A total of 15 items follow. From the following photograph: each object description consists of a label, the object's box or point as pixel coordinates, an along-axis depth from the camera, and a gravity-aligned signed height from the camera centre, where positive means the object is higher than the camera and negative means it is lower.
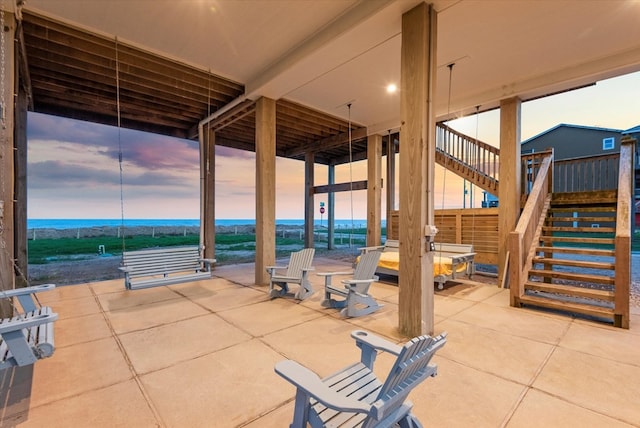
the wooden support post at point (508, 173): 4.82 +0.66
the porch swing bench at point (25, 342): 1.62 -0.86
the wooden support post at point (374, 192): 7.17 +0.45
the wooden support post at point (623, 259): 3.15 -0.58
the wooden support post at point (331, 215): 11.97 -0.25
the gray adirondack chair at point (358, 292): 3.49 -1.11
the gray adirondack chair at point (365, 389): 1.05 -0.75
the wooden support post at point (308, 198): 10.00 +0.41
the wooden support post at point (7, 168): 2.94 +0.45
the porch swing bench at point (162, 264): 3.77 -0.87
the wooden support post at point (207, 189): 6.68 +0.50
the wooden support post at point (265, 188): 5.08 +0.40
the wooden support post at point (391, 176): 8.52 +1.05
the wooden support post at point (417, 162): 2.80 +0.50
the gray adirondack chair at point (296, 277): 4.20 -1.07
